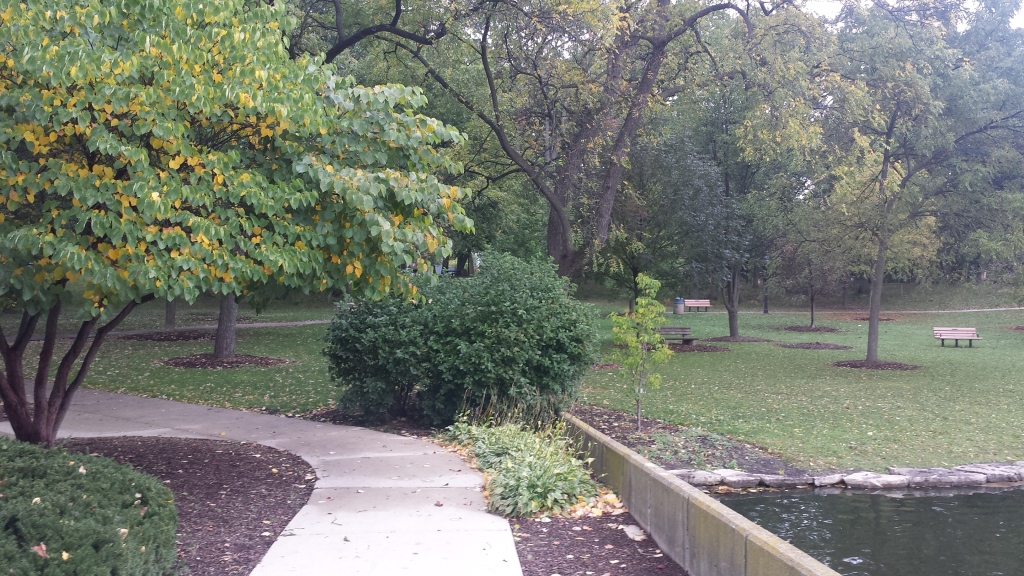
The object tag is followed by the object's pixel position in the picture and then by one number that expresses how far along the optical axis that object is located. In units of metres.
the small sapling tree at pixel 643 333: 9.88
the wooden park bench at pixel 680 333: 23.88
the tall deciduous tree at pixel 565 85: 14.43
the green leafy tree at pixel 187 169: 5.20
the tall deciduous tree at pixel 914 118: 15.44
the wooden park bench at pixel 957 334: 24.56
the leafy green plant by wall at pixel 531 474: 6.44
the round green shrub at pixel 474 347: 9.27
